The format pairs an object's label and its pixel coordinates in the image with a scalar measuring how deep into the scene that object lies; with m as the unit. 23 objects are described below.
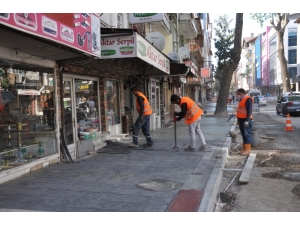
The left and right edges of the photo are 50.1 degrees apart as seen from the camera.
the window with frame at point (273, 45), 60.32
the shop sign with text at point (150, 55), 7.38
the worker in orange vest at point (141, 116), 8.60
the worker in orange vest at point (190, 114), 8.09
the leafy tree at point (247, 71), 102.62
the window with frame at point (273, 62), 61.17
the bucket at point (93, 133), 8.75
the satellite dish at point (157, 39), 12.47
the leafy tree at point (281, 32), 33.44
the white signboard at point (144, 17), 10.54
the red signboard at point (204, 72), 32.33
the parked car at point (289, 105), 20.16
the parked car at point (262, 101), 37.74
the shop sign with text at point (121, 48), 7.06
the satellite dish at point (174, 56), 14.71
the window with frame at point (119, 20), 11.63
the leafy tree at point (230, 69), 19.33
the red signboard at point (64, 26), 3.89
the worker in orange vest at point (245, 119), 8.29
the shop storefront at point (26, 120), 5.71
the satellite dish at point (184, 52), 17.53
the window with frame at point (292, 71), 54.33
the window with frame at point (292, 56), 53.39
